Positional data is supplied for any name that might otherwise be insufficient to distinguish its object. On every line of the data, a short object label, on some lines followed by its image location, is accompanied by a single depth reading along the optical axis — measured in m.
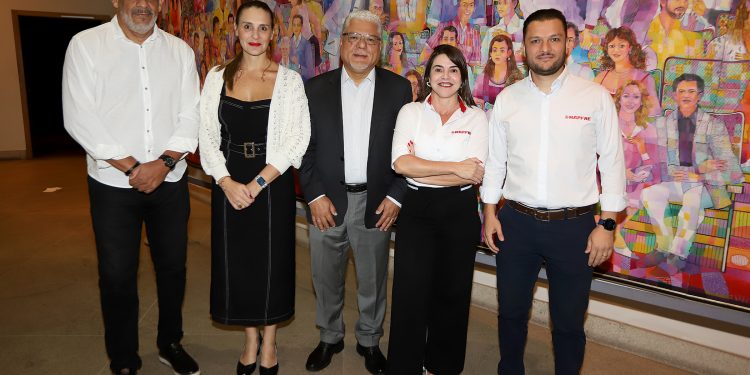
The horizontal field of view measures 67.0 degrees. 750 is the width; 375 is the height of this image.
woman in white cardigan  2.72
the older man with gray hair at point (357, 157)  2.89
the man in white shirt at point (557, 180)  2.42
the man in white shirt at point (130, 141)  2.66
